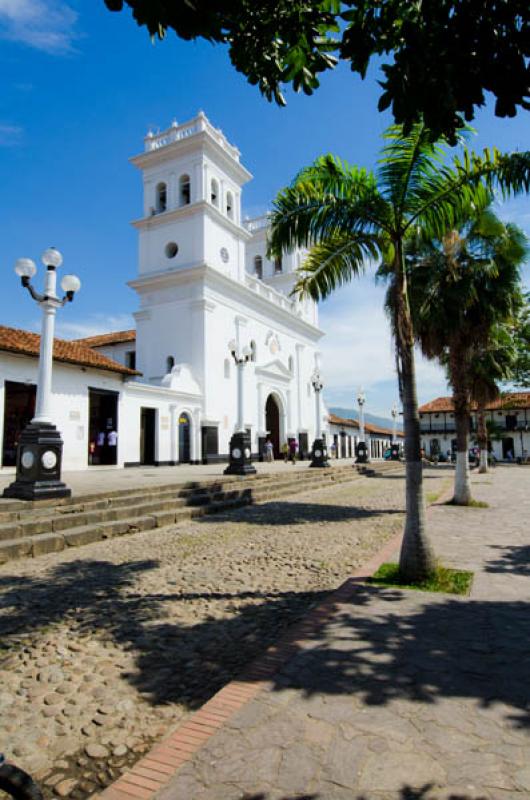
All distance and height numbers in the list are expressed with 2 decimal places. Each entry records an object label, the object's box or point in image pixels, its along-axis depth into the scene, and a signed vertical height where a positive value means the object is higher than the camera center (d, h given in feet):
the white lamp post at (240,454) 49.06 -0.36
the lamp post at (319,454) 69.93 -0.77
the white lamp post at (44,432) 26.89 +1.37
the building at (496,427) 158.51 +6.41
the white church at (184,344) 63.72 +21.28
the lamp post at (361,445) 92.63 +0.58
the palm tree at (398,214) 17.97 +10.18
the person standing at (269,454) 95.55 -0.82
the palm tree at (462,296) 36.42 +11.98
